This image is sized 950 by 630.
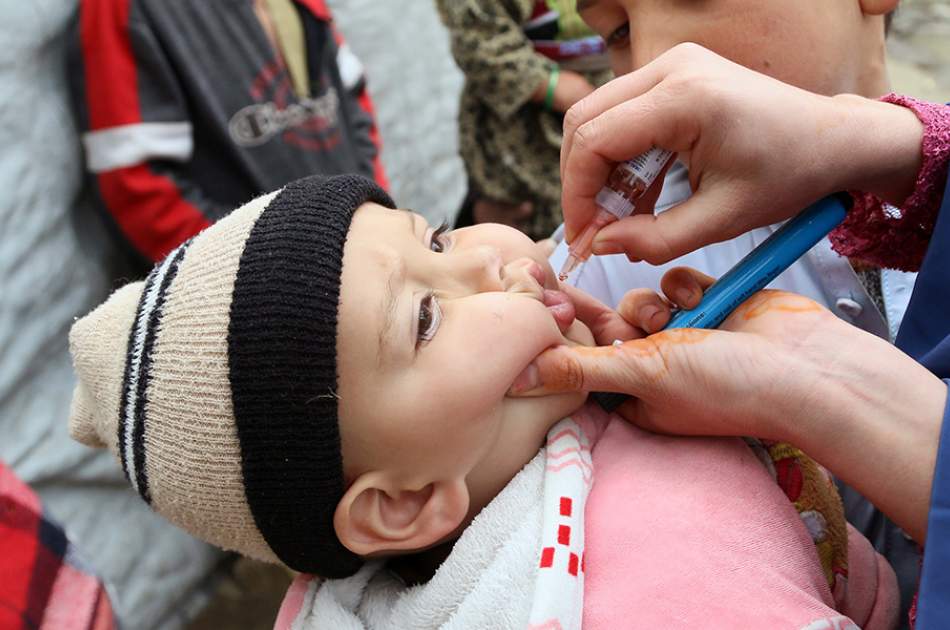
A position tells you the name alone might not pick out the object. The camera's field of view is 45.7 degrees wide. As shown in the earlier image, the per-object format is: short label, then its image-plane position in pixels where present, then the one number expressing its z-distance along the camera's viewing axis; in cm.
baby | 38
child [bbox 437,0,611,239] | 88
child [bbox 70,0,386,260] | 66
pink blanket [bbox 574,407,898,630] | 36
